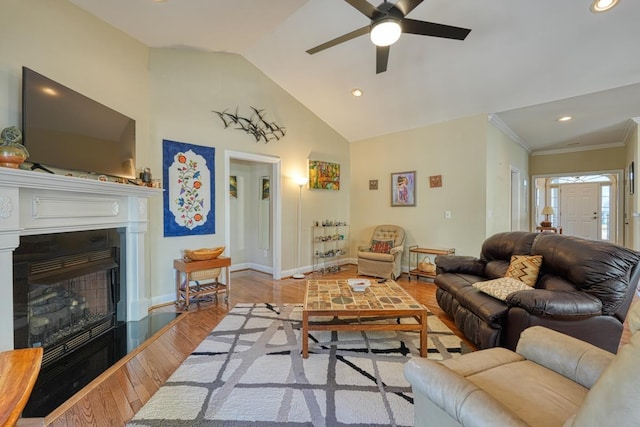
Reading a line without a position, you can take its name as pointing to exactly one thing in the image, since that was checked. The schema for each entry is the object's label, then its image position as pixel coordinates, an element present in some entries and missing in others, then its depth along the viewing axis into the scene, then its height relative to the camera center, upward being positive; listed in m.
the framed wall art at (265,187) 5.21 +0.49
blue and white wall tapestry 3.48 +0.32
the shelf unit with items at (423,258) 4.40 -0.76
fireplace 1.78 -0.14
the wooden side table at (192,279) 3.29 -0.82
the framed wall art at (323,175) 5.14 +0.72
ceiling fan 2.11 +1.50
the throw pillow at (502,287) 2.21 -0.60
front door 7.52 +0.06
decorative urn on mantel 1.74 +0.41
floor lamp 4.91 -0.14
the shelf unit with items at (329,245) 5.26 -0.62
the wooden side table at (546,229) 6.50 -0.39
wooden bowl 3.38 -0.49
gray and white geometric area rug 1.55 -1.11
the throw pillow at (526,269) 2.40 -0.49
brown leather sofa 1.86 -0.61
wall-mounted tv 2.02 +0.69
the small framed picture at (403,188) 4.97 +0.44
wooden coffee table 2.12 -0.73
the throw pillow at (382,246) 4.78 -0.57
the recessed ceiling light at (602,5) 2.39 +1.78
